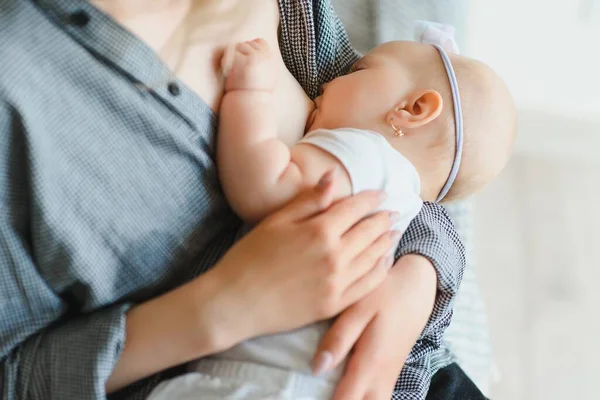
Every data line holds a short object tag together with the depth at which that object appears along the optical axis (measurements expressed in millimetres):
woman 668
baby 742
